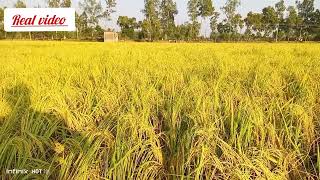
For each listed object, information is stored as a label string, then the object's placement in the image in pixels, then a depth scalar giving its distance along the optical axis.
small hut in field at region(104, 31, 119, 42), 40.10
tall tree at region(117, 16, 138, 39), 53.31
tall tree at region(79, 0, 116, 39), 53.56
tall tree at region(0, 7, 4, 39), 46.81
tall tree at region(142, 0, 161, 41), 49.38
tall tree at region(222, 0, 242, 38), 53.50
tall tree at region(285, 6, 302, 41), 51.56
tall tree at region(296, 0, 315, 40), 52.34
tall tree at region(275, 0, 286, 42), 56.75
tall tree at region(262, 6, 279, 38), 52.53
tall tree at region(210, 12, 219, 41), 54.94
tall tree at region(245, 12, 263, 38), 52.53
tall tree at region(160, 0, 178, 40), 58.75
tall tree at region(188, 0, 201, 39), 51.87
